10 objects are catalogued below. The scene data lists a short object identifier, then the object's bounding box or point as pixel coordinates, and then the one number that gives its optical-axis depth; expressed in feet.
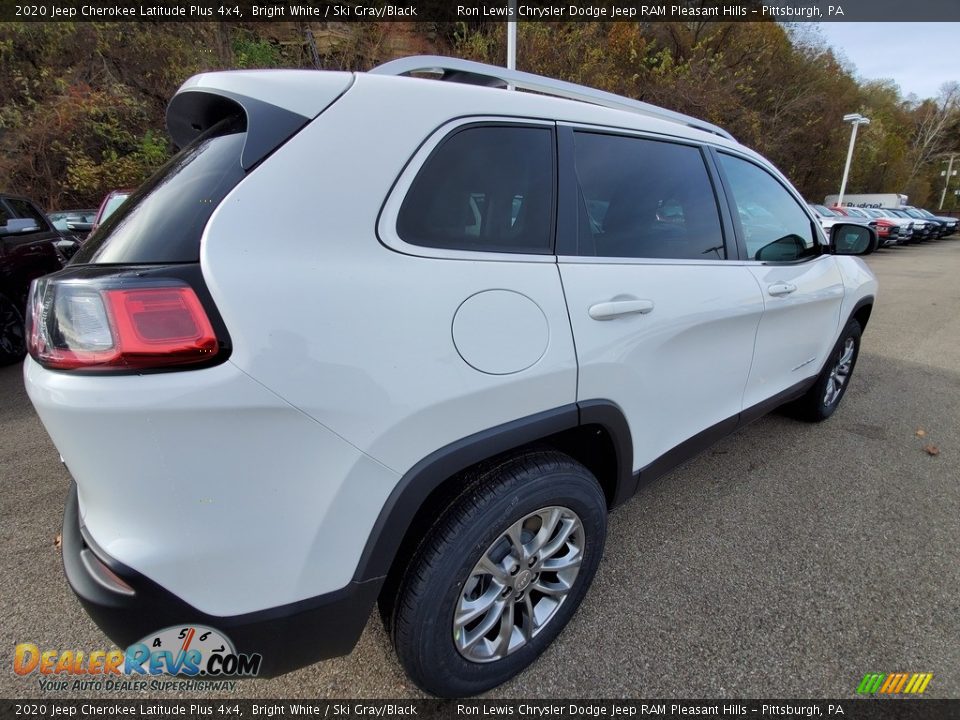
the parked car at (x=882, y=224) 62.08
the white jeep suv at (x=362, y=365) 3.34
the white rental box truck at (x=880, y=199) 109.50
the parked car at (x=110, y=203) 19.26
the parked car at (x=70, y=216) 33.22
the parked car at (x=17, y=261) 15.83
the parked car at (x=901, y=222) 65.87
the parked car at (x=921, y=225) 74.23
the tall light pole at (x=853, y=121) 77.71
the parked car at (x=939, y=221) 79.80
